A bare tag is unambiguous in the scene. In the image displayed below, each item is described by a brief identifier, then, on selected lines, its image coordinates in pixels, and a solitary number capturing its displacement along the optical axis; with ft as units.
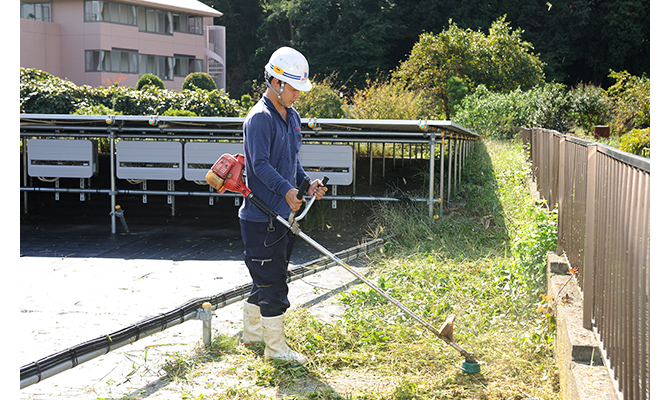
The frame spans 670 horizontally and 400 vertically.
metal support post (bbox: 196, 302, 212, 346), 16.44
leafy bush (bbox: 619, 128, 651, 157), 45.80
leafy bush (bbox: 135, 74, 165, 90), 109.81
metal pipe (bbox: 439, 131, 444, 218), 33.66
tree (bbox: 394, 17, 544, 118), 105.29
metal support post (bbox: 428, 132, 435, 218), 32.76
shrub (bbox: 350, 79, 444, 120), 70.08
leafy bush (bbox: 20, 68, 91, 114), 65.57
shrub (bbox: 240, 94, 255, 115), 67.24
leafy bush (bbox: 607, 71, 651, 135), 79.20
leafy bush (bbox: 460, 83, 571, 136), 79.10
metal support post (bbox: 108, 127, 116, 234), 35.37
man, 15.38
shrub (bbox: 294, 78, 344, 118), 63.42
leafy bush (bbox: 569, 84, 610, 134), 80.28
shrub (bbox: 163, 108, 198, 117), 52.60
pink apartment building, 135.13
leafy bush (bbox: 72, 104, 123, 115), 57.62
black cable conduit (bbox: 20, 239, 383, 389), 12.89
